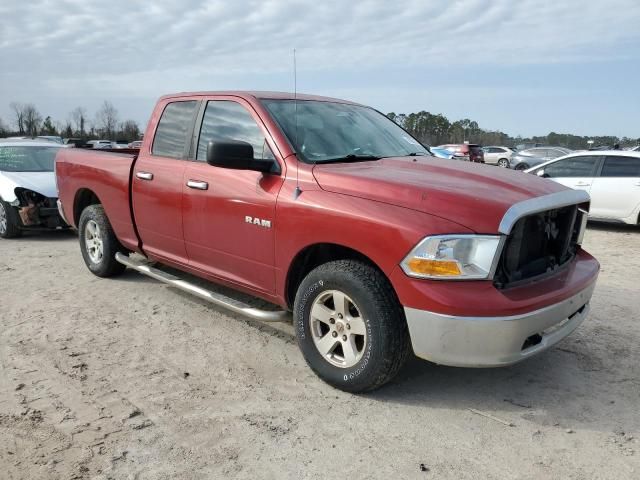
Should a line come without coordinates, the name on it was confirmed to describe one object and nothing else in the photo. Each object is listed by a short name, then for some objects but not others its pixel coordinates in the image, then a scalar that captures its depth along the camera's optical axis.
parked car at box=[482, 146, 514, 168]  34.34
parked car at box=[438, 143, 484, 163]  22.05
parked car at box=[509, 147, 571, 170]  25.83
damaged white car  8.14
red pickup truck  2.84
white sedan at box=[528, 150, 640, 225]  9.34
